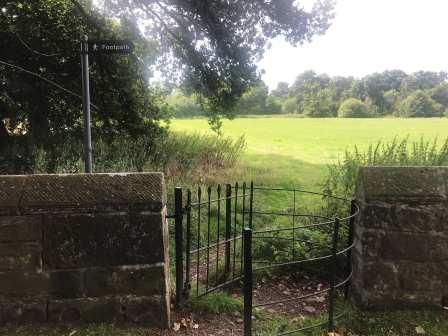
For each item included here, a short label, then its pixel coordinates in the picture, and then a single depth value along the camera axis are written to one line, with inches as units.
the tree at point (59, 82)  365.1
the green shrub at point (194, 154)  361.7
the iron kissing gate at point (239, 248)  128.3
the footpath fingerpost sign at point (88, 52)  160.6
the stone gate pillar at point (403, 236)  131.6
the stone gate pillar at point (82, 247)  114.0
